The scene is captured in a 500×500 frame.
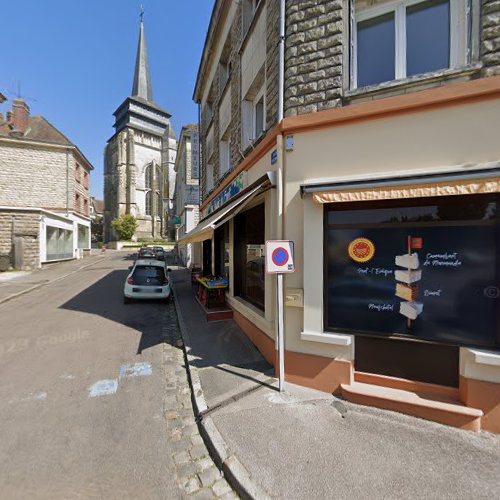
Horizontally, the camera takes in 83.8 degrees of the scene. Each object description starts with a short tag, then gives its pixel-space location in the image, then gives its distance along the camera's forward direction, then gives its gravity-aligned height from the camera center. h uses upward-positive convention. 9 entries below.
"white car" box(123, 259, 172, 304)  10.12 -1.27
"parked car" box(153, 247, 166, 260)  26.23 -0.20
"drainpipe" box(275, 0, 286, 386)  4.13 +0.99
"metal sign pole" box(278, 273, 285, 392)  4.09 -1.33
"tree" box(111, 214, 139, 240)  45.69 +3.66
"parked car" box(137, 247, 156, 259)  20.45 -0.45
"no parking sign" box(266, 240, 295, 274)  3.98 -0.10
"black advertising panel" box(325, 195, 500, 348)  3.40 -0.27
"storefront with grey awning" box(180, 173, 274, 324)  5.19 +0.07
